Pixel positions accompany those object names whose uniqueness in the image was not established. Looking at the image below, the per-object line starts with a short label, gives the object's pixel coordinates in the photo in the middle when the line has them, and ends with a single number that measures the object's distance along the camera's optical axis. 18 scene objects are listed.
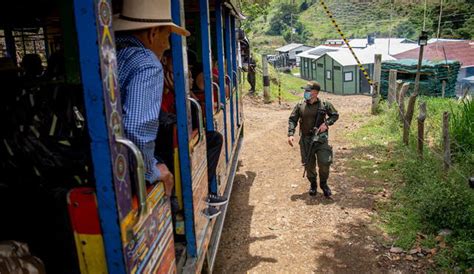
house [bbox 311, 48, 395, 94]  24.94
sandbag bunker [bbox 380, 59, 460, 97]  15.44
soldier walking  5.76
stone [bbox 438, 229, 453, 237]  4.36
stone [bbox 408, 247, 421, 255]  4.28
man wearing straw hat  1.67
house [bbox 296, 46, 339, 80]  30.08
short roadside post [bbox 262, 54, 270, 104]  14.12
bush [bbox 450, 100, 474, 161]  5.73
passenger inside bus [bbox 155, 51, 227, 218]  2.47
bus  1.34
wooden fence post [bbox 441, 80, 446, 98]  15.13
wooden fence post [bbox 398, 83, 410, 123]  8.59
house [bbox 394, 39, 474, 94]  23.61
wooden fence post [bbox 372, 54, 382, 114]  11.69
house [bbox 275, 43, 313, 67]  43.78
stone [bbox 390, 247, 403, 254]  4.36
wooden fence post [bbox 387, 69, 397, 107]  10.69
